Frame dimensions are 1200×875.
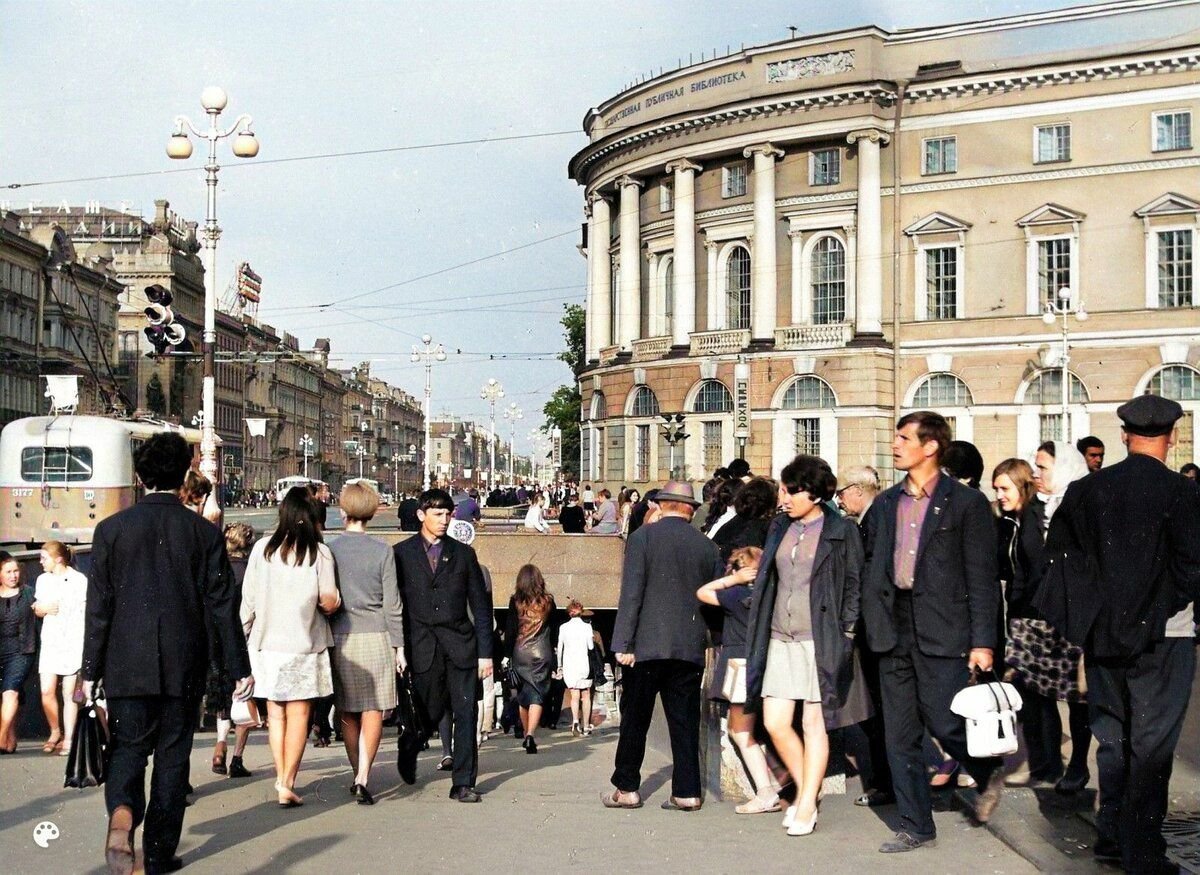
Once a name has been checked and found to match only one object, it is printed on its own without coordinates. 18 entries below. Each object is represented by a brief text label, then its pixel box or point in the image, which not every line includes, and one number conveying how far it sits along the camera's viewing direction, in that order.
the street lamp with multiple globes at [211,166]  28.22
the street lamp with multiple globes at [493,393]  83.38
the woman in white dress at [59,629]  12.01
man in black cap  6.68
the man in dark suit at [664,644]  8.70
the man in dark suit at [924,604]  7.54
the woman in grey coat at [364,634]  9.23
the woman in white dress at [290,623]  8.73
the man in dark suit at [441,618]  9.42
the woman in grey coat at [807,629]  7.87
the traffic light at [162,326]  27.28
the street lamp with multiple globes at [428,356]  63.56
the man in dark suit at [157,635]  6.97
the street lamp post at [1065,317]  47.16
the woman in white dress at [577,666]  16.52
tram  35.97
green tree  102.44
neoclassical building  51.16
